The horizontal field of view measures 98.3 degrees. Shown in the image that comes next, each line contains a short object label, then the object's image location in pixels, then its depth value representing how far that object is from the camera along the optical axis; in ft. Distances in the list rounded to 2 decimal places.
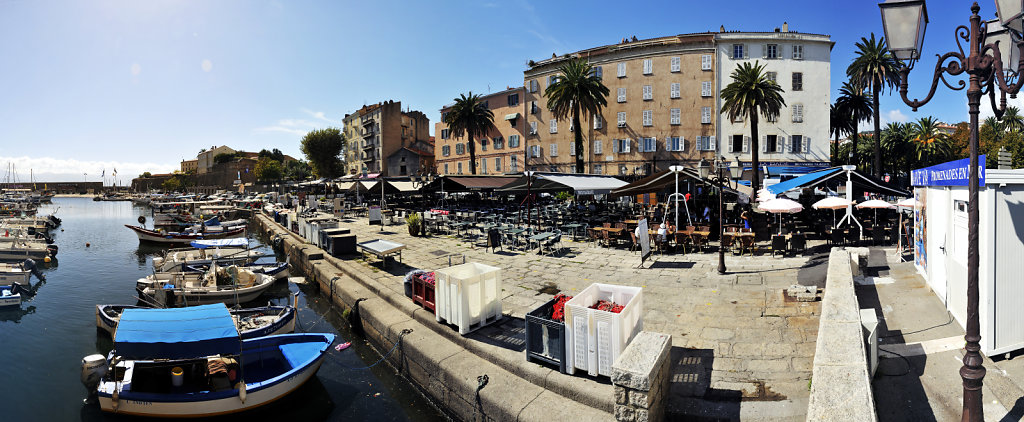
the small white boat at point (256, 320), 32.21
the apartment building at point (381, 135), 224.12
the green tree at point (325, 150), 226.38
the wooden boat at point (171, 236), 91.40
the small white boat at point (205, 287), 44.65
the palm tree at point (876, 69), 112.78
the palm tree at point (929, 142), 170.09
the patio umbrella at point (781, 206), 45.42
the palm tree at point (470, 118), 153.17
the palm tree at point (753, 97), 98.63
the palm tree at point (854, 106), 130.41
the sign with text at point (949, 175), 18.31
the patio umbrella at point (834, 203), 49.14
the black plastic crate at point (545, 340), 18.92
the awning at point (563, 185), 62.28
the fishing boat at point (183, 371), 22.97
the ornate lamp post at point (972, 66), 13.05
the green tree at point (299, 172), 341.37
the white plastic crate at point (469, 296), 24.61
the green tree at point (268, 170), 306.55
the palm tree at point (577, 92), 118.21
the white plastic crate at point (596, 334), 17.48
